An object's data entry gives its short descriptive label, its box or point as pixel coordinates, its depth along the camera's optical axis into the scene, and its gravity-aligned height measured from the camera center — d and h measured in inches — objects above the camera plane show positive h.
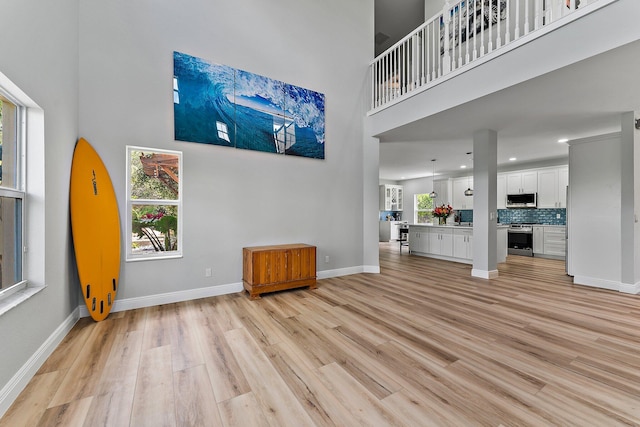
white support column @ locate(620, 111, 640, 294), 148.9 +2.7
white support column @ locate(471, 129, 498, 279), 184.4 +3.6
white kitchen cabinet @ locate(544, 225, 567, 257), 258.2 -29.6
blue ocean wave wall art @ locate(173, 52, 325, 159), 139.1 +58.3
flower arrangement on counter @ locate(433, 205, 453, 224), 269.0 -1.7
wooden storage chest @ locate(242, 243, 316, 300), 143.6 -31.9
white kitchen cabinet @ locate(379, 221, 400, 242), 447.8 -34.4
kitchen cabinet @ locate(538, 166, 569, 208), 273.1 +24.2
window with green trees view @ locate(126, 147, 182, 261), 129.3 +3.9
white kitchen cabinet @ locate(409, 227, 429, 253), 277.6 -30.5
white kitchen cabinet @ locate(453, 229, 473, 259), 236.4 -29.5
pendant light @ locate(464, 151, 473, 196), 290.6 +30.4
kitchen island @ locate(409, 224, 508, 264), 240.1 -30.3
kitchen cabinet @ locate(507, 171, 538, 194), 293.7 +31.6
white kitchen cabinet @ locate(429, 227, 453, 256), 253.8 -29.9
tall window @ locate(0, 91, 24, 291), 72.1 +5.5
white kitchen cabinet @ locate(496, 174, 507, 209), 319.0 +21.8
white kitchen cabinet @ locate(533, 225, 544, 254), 273.3 -29.6
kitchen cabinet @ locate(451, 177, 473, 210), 353.7 +22.0
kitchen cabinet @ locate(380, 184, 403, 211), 458.9 +23.0
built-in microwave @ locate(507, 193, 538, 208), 291.1 +11.1
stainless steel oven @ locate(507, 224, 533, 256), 281.4 -31.2
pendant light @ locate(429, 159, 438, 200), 394.9 +45.6
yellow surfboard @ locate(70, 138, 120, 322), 109.2 -7.5
